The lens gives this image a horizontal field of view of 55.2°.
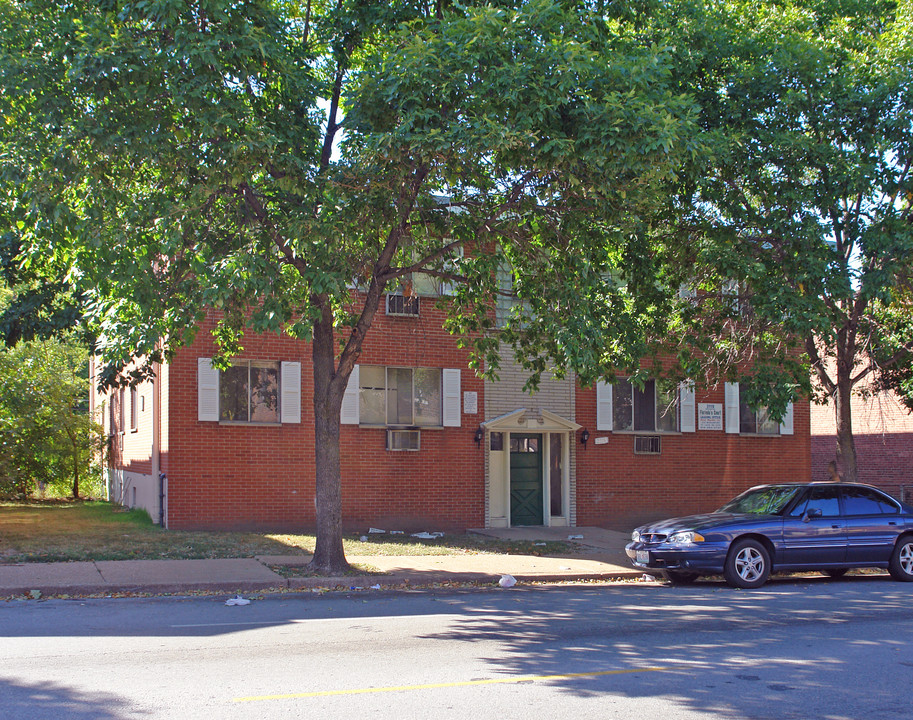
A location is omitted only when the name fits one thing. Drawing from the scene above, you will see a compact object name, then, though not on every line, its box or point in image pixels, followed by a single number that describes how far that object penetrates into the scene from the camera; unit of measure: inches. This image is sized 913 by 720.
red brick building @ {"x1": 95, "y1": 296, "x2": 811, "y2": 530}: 682.8
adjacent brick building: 1226.6
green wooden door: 793.6
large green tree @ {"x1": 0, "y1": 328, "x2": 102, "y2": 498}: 761.6
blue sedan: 492.4
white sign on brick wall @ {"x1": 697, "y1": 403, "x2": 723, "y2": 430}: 858.1
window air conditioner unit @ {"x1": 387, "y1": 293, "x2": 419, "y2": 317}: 749.3
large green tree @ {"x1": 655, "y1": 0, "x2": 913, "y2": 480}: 537.3
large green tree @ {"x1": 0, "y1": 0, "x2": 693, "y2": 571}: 398.0
